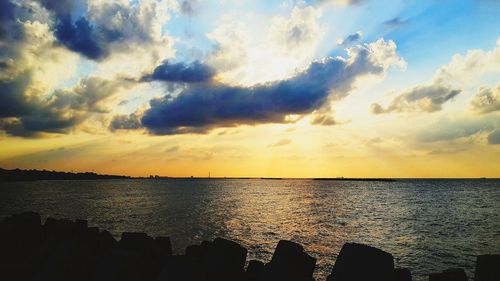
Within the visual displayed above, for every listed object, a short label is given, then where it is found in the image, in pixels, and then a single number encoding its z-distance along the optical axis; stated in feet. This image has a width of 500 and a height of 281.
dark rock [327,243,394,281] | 15.23
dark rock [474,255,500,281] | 18.22
